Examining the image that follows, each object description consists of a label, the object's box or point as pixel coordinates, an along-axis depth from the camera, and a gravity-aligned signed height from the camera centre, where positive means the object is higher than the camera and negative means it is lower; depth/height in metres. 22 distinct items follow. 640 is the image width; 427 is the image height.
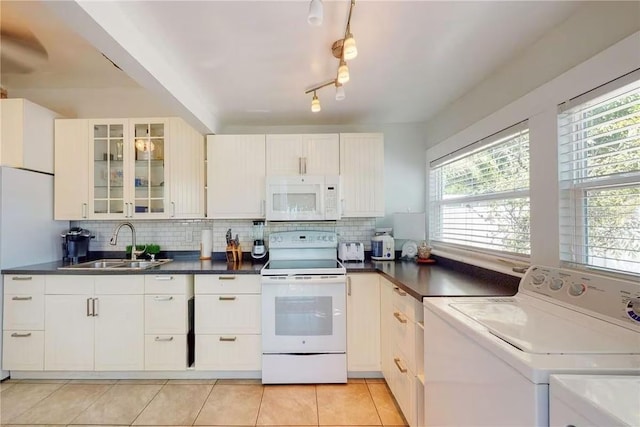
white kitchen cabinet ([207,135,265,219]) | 2.63 +0.35
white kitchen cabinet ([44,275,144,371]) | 2.23 -0.86
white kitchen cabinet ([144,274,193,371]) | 2.24 -0.90
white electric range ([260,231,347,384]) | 2.18 -0.86
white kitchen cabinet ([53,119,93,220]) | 2.60 +0.45
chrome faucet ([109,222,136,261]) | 2.68 -0.19
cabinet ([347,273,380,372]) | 2.25 -0.86
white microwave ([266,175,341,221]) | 2.56 +0.17
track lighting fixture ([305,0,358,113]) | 1.17 +0.74
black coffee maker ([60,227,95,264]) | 2.63 -0.25
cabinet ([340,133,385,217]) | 2.68 +0.41
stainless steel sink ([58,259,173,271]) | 2.63 -0.44
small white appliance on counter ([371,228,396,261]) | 2.68 -0.31
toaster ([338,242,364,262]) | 2.62 -0.34
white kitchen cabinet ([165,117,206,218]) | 2.64 +0.45
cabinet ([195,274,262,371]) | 2.24 -0.91
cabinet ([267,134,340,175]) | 2.67 +0.60
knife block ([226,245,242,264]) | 2.71 -0.35
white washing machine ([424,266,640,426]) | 0.76 -0.41
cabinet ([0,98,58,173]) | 2.34 +0.72
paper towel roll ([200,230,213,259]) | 2.78 -0.28
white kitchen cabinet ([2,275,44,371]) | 2.22 -0.84
